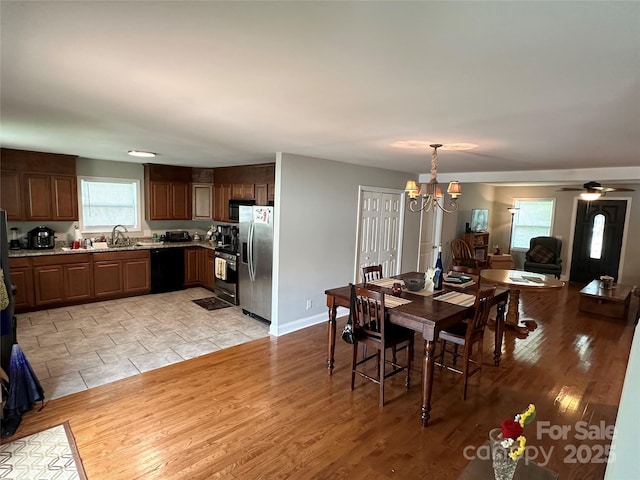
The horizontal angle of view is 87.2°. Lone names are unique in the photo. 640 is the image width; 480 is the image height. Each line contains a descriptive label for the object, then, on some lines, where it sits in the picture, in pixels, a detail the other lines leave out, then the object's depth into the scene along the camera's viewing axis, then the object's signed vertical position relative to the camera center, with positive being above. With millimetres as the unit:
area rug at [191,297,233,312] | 5532 -1673
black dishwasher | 6121 -1235
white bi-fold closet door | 5523 -339
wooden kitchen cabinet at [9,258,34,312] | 4762 -1192
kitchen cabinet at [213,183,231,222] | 6422 +70
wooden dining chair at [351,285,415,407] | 2942 -1118
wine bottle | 3707 -744
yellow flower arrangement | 1295 -873
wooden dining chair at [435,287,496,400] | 3104 -1163
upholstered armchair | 7977 -1001
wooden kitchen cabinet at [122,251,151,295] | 5797 -1249
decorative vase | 1347 -997
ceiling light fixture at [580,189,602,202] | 4393 +304
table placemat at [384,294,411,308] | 3080 -861
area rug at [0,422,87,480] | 2162 -1762
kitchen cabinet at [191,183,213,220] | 6824 +59
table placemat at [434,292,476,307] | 3193 -851
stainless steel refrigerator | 4688 -788
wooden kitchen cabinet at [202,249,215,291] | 6328 -1256
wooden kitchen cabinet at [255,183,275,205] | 5410 +215
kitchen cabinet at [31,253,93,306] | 4977 -1216
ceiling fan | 4285 +348
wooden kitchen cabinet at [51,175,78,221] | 5285 +30
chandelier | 3332 +232
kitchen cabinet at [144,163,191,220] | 6281 +212
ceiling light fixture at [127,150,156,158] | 4641 +688
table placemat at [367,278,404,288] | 3824 -845
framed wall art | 8676 -156
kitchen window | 5875 -45
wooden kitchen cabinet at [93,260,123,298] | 5504 -1282
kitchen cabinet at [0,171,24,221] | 4820 +41
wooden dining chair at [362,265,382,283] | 4129 -810
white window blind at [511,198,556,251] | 8609 -142
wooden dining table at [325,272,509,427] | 2719 -903
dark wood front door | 7551 -518
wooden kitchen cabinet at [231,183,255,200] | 5801 +254
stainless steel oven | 5516 -1176
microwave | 6129 -74
